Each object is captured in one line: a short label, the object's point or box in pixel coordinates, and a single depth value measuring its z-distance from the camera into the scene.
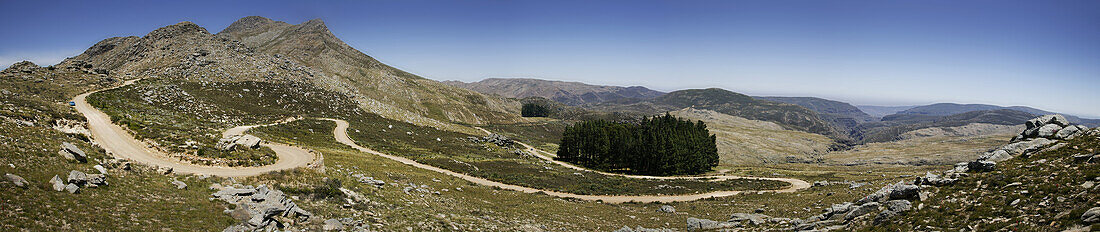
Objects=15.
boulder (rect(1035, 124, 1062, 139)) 27.35
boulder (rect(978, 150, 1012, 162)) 24.77
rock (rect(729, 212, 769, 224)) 26.88
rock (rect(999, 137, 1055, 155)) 24.92
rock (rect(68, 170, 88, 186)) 16.52
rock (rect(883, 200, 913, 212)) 19.31
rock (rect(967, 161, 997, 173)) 21.98
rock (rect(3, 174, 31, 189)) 15.02
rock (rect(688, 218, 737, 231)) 27.82
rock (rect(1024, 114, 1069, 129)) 29.45
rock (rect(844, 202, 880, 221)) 20.98
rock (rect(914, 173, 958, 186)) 21.68
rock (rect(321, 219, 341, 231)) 18.59
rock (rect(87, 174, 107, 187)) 17.20
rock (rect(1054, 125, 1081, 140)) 25.00
